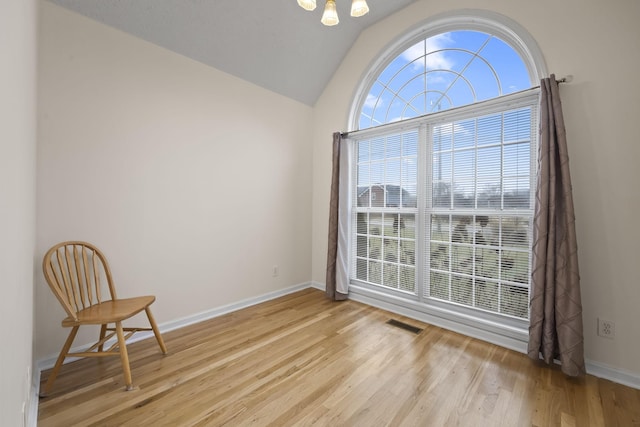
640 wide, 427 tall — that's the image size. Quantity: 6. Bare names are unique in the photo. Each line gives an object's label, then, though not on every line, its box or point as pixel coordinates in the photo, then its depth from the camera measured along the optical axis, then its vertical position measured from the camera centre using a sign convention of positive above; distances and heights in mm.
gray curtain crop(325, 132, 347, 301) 3240 -195
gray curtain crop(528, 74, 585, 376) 1757 -290
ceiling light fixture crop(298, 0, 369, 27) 1655 +1344
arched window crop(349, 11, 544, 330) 2205 +486
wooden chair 1622 -602
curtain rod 1897 +1009
